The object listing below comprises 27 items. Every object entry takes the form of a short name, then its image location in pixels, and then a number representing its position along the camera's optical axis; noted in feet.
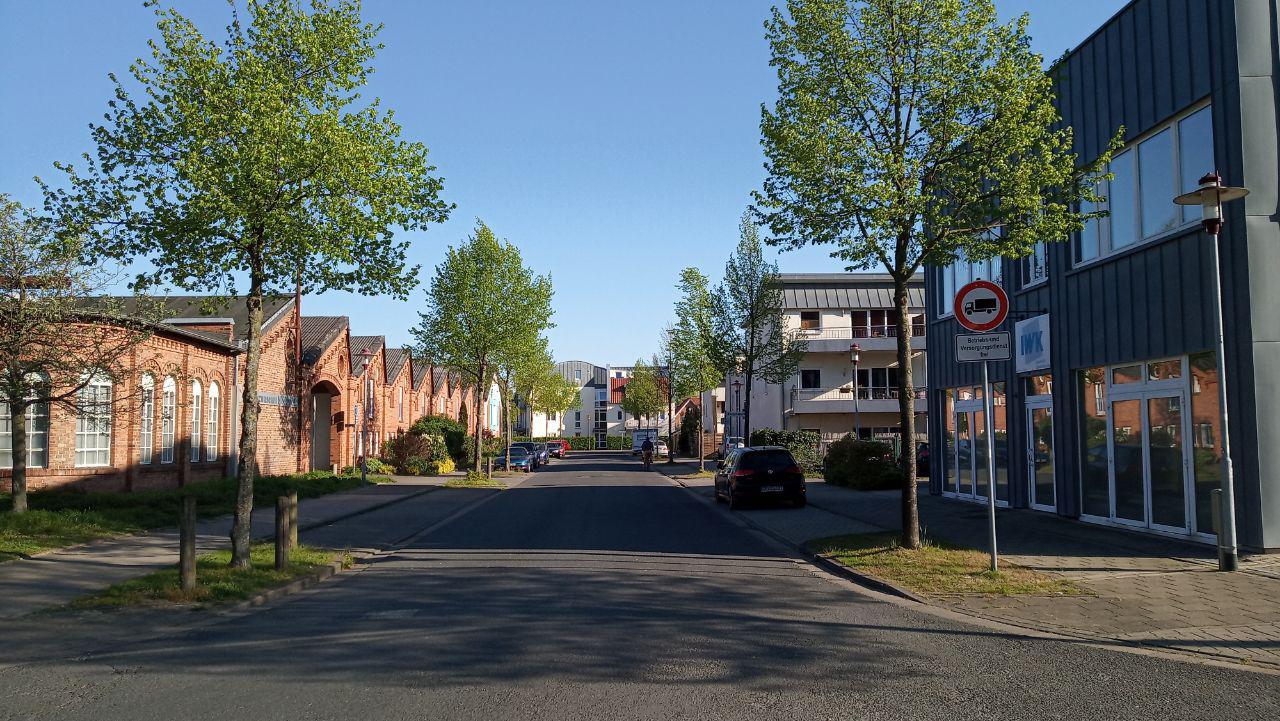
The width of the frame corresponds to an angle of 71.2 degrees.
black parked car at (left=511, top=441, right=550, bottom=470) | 170.81
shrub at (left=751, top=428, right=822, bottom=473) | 123.24
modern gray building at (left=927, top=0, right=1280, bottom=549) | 36.40
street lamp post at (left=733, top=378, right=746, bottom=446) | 191.64
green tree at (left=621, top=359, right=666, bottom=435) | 257.75
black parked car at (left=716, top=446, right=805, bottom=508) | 70.90
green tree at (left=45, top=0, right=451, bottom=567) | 34.86
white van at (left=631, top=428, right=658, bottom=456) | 265.26
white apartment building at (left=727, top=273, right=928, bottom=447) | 166.81
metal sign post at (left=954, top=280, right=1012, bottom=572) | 35.19
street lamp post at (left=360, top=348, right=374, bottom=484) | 92.17
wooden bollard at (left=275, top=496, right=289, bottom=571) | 37.19
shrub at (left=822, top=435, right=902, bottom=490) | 84.84
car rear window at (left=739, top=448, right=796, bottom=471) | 71.61
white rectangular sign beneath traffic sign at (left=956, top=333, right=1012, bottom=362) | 35.14
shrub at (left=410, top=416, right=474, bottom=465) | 150.92
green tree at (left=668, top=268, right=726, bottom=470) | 138.21
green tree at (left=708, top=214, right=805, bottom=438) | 119.34
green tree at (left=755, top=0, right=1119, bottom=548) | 37.45
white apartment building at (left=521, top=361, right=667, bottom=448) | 400.47
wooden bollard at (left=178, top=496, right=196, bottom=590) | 31.45
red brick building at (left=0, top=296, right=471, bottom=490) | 68.90
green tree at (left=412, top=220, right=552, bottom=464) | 114.11
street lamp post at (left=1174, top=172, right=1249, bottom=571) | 32.35
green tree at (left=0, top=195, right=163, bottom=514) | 49.06
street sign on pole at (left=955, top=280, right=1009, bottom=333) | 35.42
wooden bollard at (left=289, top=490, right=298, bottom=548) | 39.22
